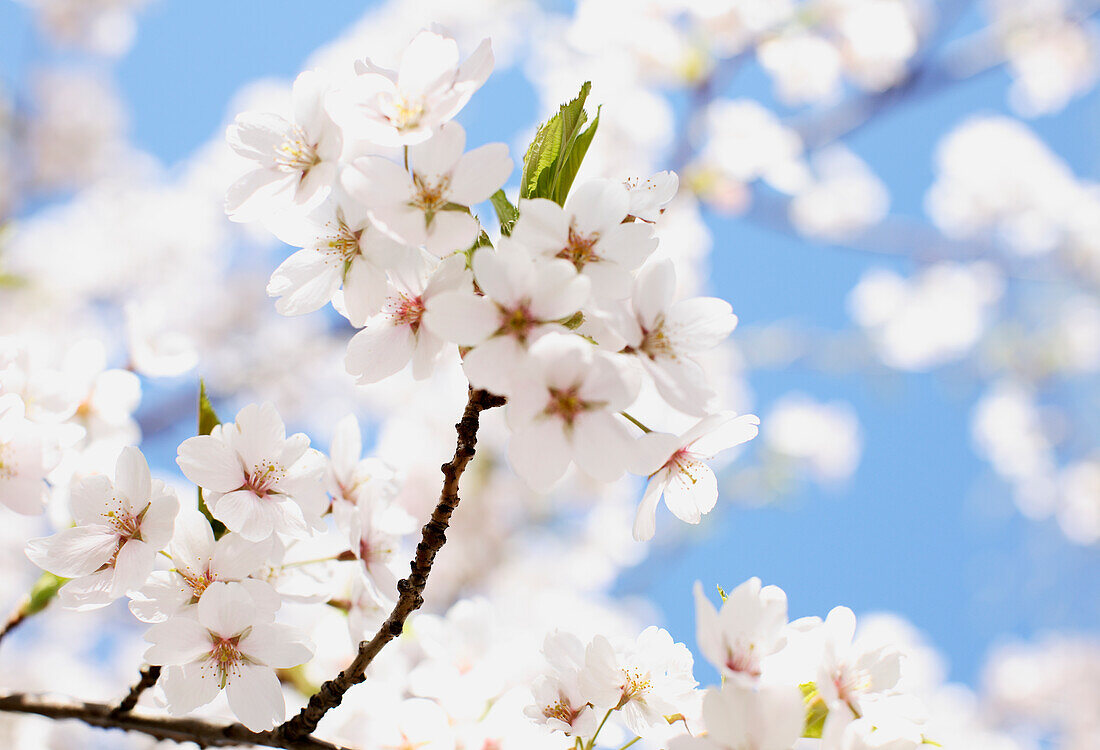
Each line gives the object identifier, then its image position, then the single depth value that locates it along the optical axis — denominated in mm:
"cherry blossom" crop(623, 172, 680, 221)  565
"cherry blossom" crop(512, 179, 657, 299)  543
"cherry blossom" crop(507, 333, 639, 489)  524
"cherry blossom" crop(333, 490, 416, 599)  586
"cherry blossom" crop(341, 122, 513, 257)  541
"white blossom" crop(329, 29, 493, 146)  545
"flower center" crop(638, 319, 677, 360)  545
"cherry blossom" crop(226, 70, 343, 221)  560
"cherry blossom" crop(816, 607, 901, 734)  553
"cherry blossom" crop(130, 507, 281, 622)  561
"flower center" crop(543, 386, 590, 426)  530
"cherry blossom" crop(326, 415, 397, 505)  599
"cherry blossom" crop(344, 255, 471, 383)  560
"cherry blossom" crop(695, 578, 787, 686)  539
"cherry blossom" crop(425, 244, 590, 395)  531
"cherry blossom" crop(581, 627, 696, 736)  566
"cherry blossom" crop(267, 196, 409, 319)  553
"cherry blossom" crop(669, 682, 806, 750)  530
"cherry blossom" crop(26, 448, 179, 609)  561
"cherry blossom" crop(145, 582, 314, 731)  553
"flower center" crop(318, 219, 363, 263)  561
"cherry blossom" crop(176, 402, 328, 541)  561
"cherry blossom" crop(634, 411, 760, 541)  564
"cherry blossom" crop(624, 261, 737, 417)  539
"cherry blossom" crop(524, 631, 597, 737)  573
